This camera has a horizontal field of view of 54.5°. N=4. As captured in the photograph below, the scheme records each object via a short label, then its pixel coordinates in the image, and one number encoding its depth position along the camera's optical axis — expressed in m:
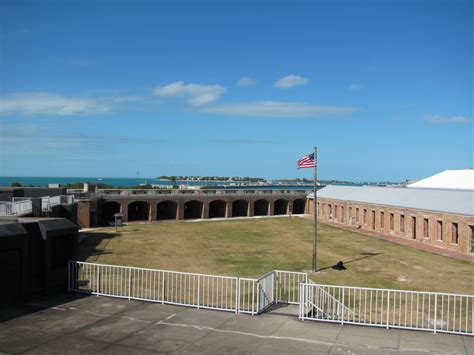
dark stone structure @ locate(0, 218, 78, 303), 12.44
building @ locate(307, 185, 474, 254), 34.62
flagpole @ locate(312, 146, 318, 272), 25.00
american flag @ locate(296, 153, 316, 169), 26.98
